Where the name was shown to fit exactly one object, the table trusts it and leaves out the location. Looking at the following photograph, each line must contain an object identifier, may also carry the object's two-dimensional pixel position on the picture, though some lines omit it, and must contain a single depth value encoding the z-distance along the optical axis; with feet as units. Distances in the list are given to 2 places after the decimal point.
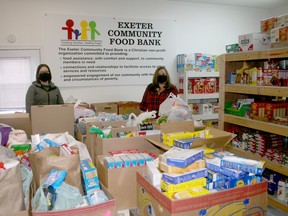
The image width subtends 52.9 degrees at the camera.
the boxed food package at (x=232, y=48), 11.90
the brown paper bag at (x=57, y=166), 4.84
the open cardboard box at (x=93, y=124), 7.17
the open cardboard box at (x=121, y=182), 5.39
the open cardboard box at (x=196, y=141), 5.81
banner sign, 15.25
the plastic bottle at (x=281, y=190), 9.64
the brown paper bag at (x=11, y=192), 4.34
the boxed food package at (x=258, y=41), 10.51
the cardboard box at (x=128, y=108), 15.02
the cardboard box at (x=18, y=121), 8.72
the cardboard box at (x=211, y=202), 3.93
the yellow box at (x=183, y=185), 4.20
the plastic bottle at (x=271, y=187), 10.13
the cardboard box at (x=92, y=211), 3.98
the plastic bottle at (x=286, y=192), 9.55
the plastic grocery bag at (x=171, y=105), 8.36
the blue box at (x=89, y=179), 5.04
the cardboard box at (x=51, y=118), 9.04
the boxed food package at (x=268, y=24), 10.32
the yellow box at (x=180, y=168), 4.48
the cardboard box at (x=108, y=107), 14.84
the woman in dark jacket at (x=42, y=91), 12.45
